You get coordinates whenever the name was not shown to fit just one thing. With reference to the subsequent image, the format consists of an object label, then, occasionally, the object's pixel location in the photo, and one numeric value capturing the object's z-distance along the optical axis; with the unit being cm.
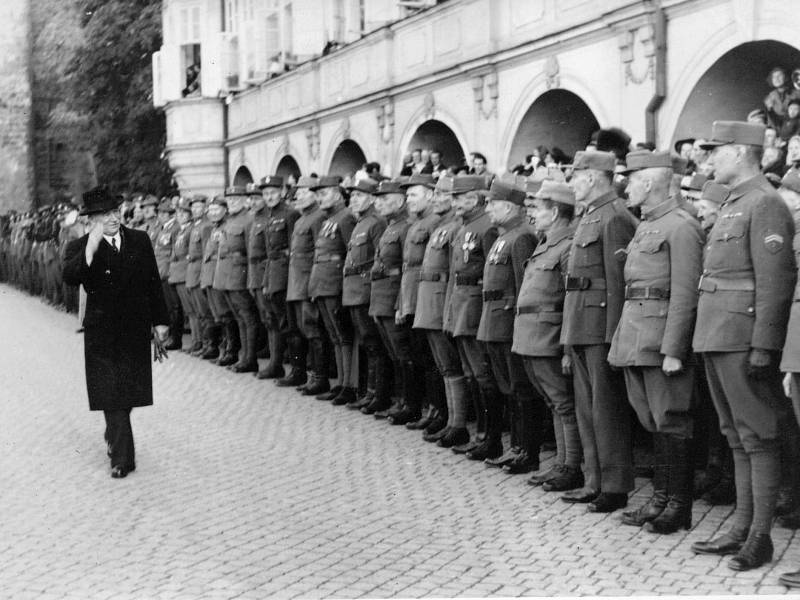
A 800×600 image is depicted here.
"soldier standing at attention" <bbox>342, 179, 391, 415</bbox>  1195
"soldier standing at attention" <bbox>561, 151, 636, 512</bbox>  787
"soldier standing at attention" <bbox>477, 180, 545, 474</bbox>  914
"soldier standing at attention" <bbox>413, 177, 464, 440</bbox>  1025
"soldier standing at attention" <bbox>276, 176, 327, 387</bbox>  1324
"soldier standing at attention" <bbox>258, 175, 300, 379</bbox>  1415
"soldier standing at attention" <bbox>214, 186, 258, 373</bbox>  1523
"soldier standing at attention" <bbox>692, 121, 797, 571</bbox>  646
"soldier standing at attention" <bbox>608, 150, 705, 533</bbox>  712
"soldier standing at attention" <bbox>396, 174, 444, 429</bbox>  1073
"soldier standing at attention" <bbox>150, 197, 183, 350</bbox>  1844
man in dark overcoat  945
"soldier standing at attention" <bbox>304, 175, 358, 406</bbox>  1266
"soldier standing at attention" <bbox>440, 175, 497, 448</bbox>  968
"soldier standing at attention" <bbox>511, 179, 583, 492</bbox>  845
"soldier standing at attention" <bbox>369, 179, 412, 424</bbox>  1130
